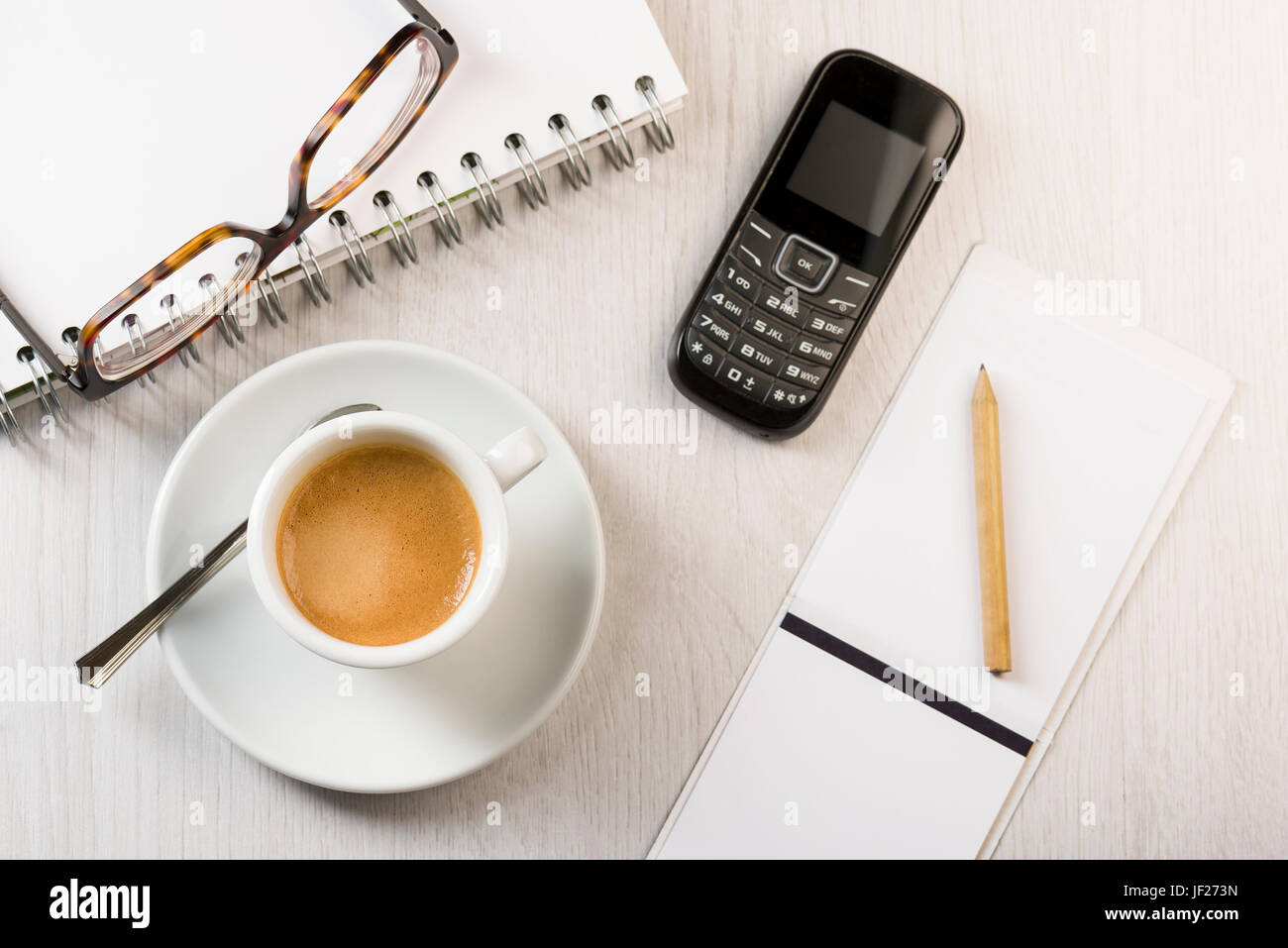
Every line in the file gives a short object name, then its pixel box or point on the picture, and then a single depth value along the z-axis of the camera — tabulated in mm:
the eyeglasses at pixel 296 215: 552
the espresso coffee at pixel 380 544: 539
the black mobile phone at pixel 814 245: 619
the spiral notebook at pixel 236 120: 560
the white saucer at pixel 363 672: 559
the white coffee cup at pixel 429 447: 489
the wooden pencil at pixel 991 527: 634
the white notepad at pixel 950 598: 640
